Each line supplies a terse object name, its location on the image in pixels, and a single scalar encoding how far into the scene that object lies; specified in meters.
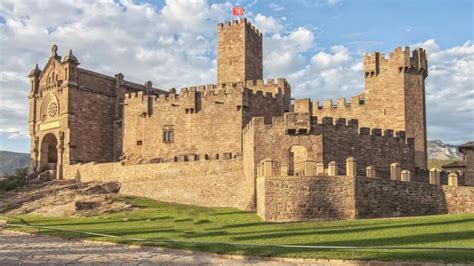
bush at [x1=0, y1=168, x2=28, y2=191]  47.97
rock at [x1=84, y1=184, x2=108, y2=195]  40.68
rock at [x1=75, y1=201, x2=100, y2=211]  35.38
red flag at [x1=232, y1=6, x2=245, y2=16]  54.37
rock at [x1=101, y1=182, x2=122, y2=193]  42.34
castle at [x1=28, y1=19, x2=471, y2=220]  33.47
